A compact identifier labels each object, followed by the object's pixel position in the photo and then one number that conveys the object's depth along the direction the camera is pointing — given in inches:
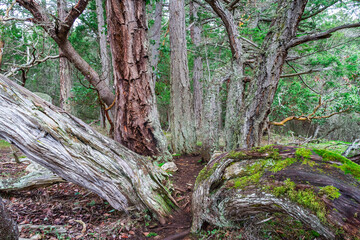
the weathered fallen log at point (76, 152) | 86.1
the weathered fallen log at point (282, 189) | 58.8
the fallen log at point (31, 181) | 116.3
